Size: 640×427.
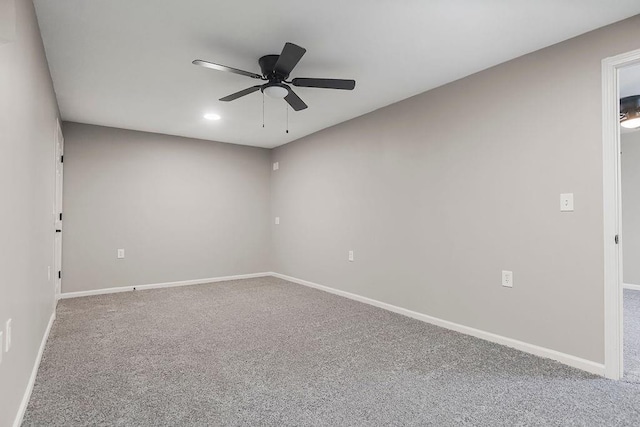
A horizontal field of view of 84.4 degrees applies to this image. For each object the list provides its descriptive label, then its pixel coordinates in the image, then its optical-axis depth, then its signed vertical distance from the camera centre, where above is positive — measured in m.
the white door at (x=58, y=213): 3.81 +0.04
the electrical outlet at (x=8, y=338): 1.50 -0.52
